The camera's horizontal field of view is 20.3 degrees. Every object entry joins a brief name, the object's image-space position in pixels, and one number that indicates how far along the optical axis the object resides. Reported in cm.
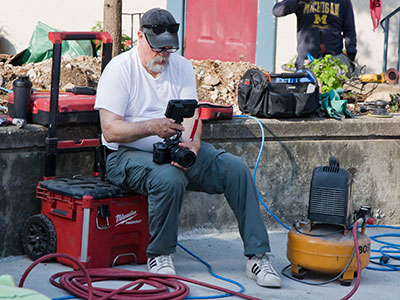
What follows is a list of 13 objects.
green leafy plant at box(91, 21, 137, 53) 1269
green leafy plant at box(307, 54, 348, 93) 991
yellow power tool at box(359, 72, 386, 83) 1312
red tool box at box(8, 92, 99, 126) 701
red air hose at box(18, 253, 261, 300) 577
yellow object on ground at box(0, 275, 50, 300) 319
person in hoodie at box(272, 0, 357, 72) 1202
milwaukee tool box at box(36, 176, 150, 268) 642
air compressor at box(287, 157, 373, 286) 648
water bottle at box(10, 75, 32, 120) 694
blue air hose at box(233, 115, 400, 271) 725
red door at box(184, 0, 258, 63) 1404
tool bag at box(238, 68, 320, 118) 826
